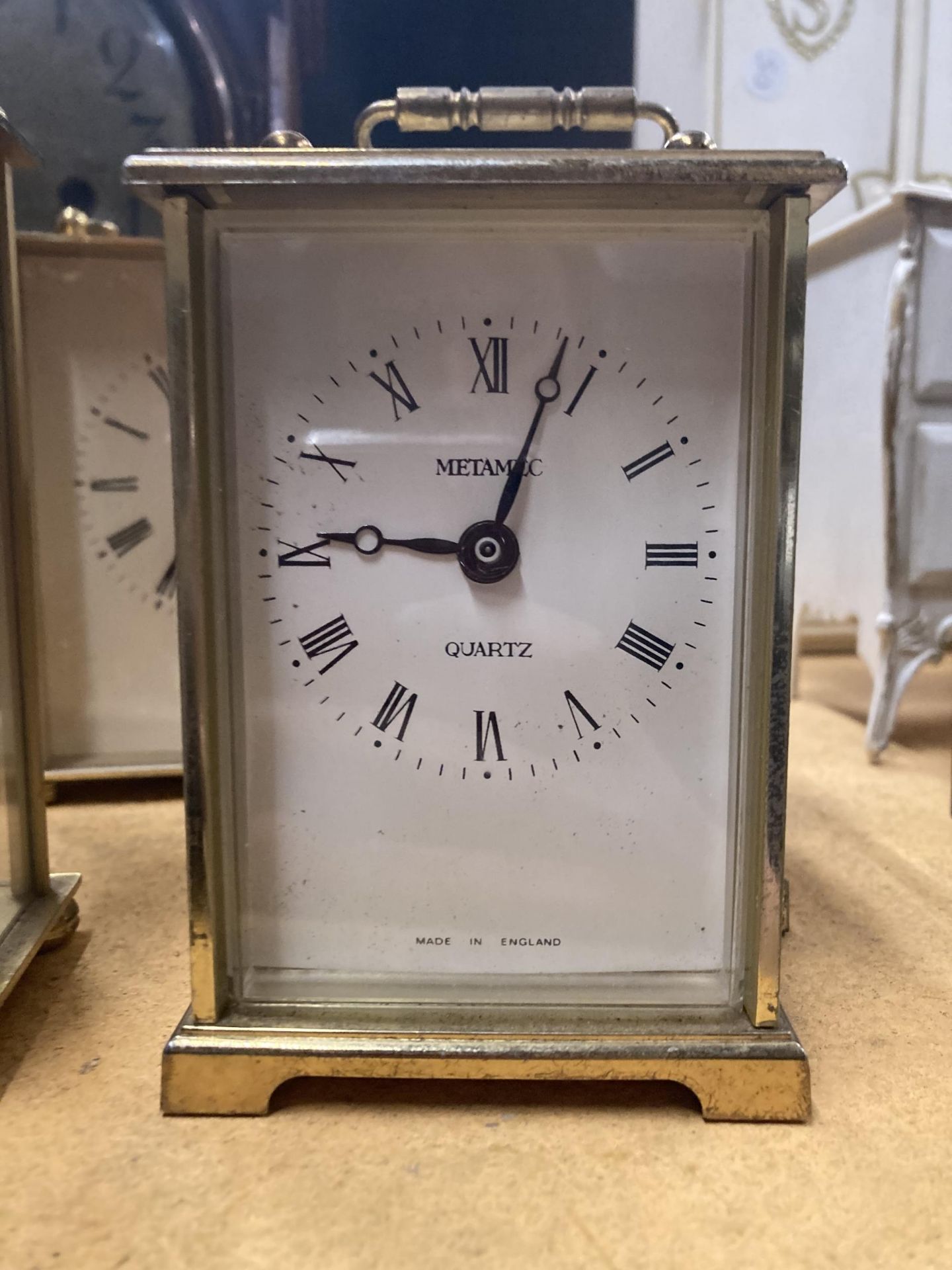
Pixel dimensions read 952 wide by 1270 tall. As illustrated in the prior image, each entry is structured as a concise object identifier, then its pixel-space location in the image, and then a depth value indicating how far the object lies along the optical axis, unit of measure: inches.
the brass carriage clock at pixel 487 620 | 5.9
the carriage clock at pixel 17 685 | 7.4
